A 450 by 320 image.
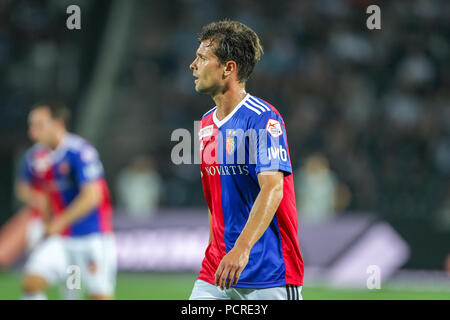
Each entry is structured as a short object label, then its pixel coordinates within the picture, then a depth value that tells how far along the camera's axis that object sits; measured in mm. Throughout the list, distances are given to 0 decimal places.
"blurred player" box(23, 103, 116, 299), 15094
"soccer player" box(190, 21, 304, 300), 8250
